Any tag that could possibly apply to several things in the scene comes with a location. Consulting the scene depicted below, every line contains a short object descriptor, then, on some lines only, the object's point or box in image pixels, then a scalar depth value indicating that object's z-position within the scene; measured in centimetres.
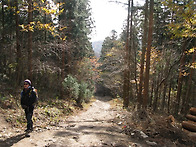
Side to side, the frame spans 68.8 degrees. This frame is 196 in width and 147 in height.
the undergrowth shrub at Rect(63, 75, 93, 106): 1353
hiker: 532
